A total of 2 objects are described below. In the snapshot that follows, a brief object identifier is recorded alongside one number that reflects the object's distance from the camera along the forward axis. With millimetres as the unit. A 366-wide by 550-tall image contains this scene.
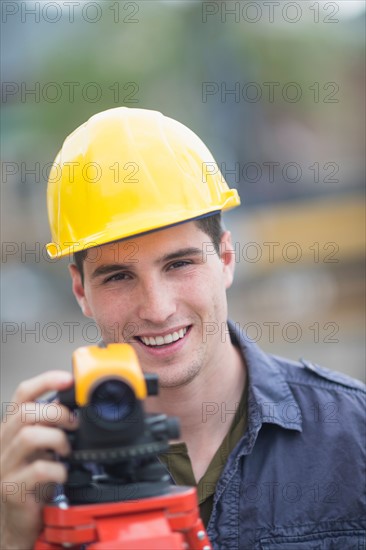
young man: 2354
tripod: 2104
